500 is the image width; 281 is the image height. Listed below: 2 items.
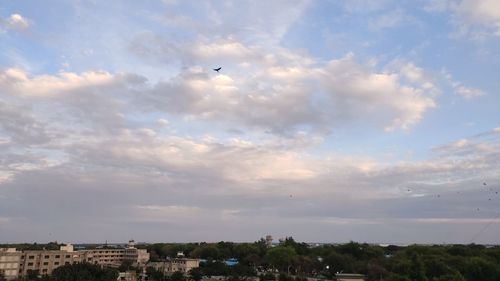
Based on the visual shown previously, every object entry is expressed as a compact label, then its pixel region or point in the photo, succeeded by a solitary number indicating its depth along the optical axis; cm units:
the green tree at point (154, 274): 8012
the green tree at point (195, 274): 7742
